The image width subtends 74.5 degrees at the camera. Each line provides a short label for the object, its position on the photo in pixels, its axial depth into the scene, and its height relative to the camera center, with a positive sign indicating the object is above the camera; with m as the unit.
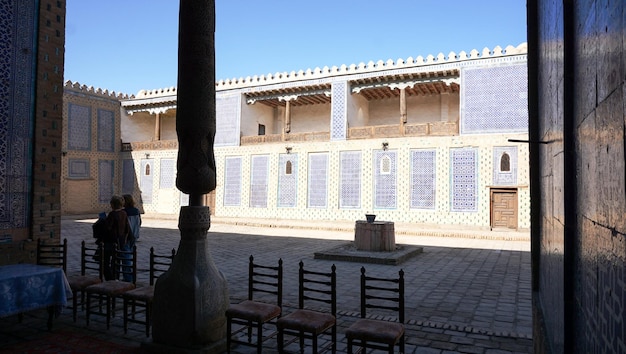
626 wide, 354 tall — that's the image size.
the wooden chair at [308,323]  3.03 -1.00
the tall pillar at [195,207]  3.35 -0.15
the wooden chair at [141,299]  3.81 -1.04
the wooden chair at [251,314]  3.28 -1.01
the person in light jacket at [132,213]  6.51 -0.40
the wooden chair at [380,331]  2.73 -0.96
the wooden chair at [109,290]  4.02 -1.01
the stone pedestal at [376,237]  9.07 -1.01
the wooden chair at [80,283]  4.29 -1.01
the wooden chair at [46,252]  5.07 -0.82
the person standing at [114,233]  5.19 -0.59
